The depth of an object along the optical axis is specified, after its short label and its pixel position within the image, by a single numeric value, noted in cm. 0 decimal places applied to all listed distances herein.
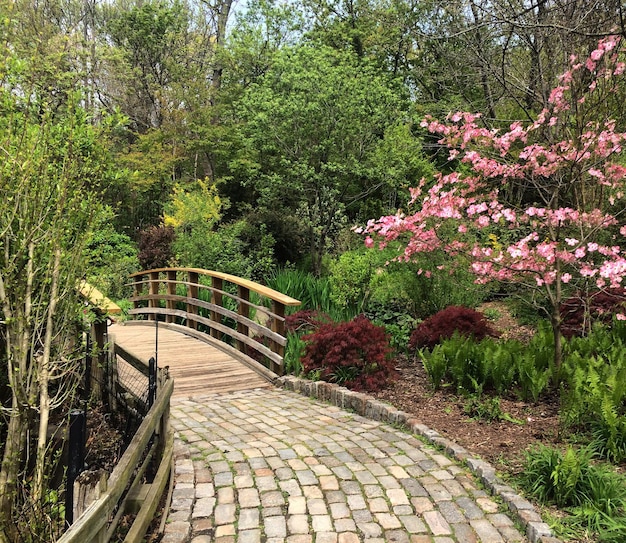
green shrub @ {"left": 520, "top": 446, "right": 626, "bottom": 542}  263
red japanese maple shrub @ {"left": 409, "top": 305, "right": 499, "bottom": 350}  577
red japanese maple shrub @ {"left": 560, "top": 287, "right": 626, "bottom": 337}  607
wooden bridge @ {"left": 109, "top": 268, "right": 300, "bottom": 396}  589
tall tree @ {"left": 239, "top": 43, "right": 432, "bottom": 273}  1022
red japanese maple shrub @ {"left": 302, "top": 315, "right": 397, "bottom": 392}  502
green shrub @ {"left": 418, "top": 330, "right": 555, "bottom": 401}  438
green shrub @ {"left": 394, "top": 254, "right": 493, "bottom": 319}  713
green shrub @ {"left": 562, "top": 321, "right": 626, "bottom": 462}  332
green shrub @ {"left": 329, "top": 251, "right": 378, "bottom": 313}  769
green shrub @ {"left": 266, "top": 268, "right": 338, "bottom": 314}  845
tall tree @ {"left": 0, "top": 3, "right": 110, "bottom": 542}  255
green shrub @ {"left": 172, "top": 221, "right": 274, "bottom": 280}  1076
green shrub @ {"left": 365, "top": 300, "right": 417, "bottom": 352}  639
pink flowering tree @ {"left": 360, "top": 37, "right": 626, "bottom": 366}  445
